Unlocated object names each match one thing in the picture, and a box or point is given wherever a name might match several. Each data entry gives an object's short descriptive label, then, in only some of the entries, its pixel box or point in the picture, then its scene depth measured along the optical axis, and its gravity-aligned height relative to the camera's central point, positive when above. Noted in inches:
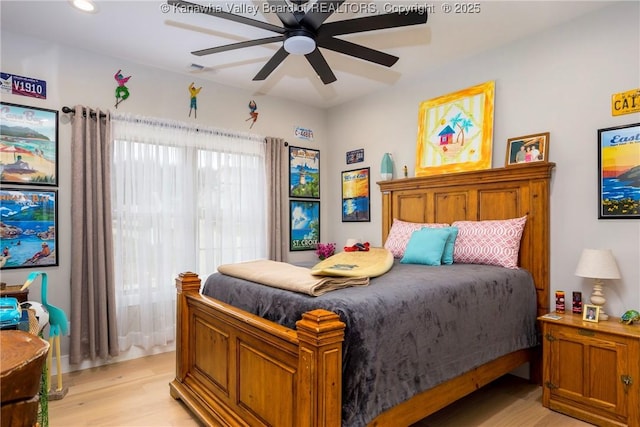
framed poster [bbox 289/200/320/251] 181.9 -7.2
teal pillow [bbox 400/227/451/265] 114.3 -11.7
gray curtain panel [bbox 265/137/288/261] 170.1 +4.6
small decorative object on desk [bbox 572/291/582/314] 101.6 -25.6
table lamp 93.5 -14.9
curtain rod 123.4 +33.8
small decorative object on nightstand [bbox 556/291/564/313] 104.0 -26.1
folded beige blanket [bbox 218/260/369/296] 72.5 -14.9
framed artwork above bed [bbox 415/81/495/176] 129.0 +29.4
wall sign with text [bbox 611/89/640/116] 97.4 +29.1
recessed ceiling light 98.2 +56.1
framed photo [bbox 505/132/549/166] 114.0 +19.5
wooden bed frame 57.7 -27.3
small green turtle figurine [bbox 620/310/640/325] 91.4 -26.8
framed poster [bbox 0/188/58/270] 114.3 -5.5
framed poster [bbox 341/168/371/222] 176.1 +7.3
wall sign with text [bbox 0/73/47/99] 115.0 +40.0
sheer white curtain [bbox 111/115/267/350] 134.4 -0.2
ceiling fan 77.0 +41.8
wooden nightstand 85.1 -39.6
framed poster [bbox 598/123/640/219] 97.0 +10.3
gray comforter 62.7 -23.1
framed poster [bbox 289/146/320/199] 182.7 +19.3
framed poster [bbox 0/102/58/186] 114.9 +21.1
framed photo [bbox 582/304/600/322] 95.1 -27.0
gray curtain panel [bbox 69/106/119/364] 122.3 -10.5
